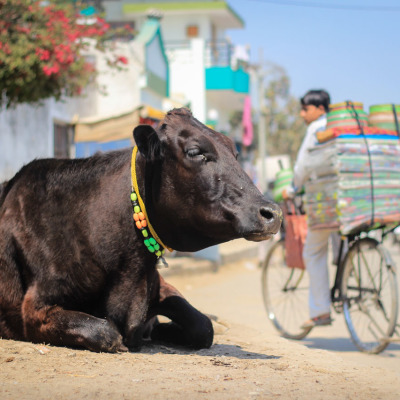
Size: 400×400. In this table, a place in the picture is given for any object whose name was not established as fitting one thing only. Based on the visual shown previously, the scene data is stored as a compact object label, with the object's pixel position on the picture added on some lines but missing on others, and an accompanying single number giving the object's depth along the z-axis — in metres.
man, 6.56
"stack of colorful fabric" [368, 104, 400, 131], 6.52
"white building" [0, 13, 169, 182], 13.23
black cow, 3.91
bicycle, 6.08
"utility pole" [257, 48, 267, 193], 32.78
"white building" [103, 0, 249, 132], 28.11
